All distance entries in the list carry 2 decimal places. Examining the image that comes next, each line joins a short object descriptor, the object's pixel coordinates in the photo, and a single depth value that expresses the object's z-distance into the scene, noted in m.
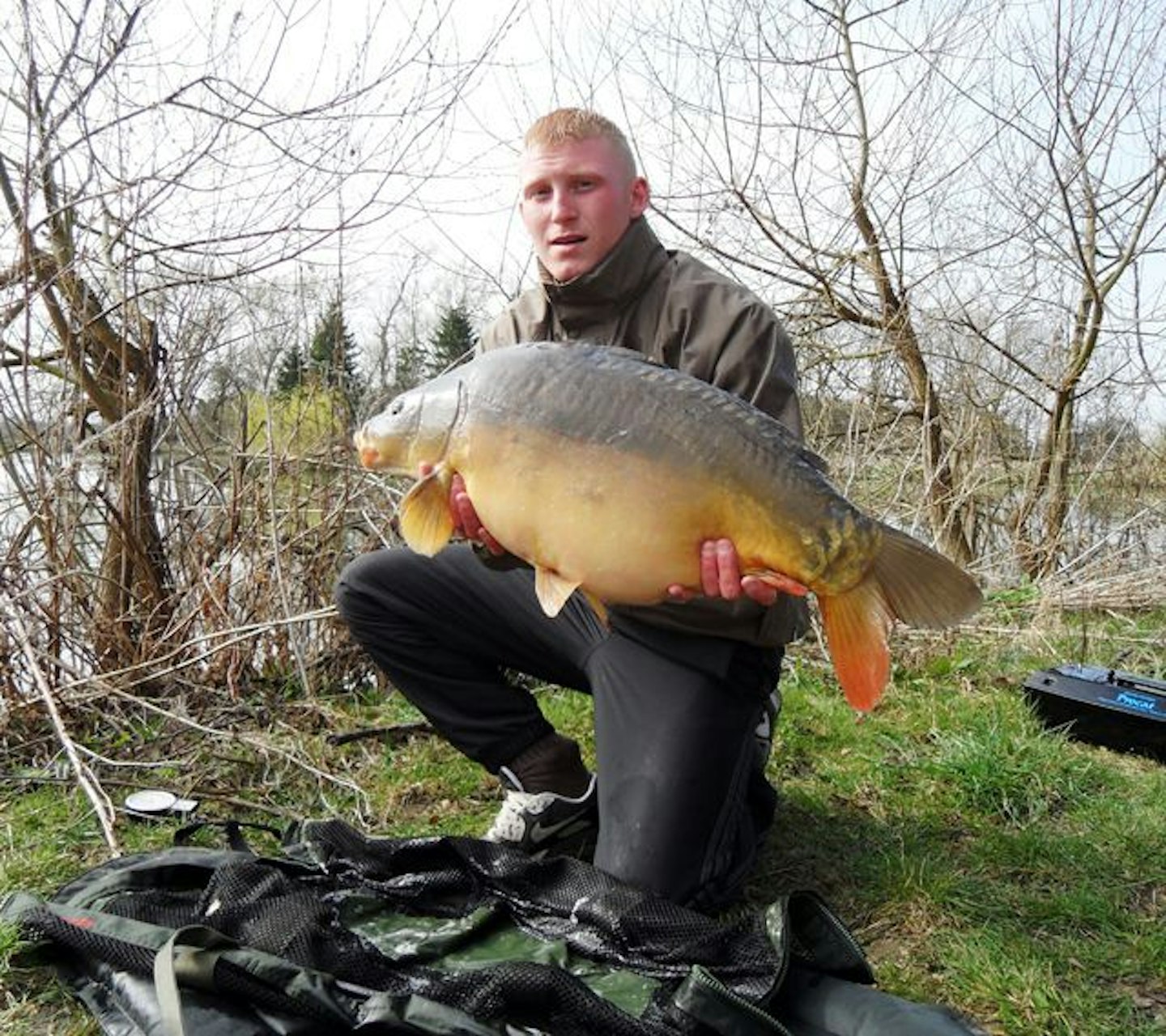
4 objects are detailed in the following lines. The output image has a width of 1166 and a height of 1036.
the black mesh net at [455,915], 1.22
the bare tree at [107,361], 2.85
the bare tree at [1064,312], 5.88
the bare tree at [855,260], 5.86
